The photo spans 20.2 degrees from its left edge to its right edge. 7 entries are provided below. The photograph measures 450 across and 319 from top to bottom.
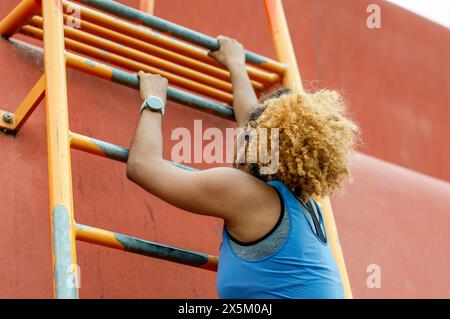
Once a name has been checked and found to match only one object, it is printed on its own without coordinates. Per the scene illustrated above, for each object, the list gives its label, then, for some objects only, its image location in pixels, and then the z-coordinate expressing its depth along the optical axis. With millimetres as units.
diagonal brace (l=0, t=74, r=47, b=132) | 2951
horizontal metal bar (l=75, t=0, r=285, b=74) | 3089
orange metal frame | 2515
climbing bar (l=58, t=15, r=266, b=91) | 3273
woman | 2522
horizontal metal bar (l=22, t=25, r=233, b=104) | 3340
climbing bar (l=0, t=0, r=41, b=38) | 3110
